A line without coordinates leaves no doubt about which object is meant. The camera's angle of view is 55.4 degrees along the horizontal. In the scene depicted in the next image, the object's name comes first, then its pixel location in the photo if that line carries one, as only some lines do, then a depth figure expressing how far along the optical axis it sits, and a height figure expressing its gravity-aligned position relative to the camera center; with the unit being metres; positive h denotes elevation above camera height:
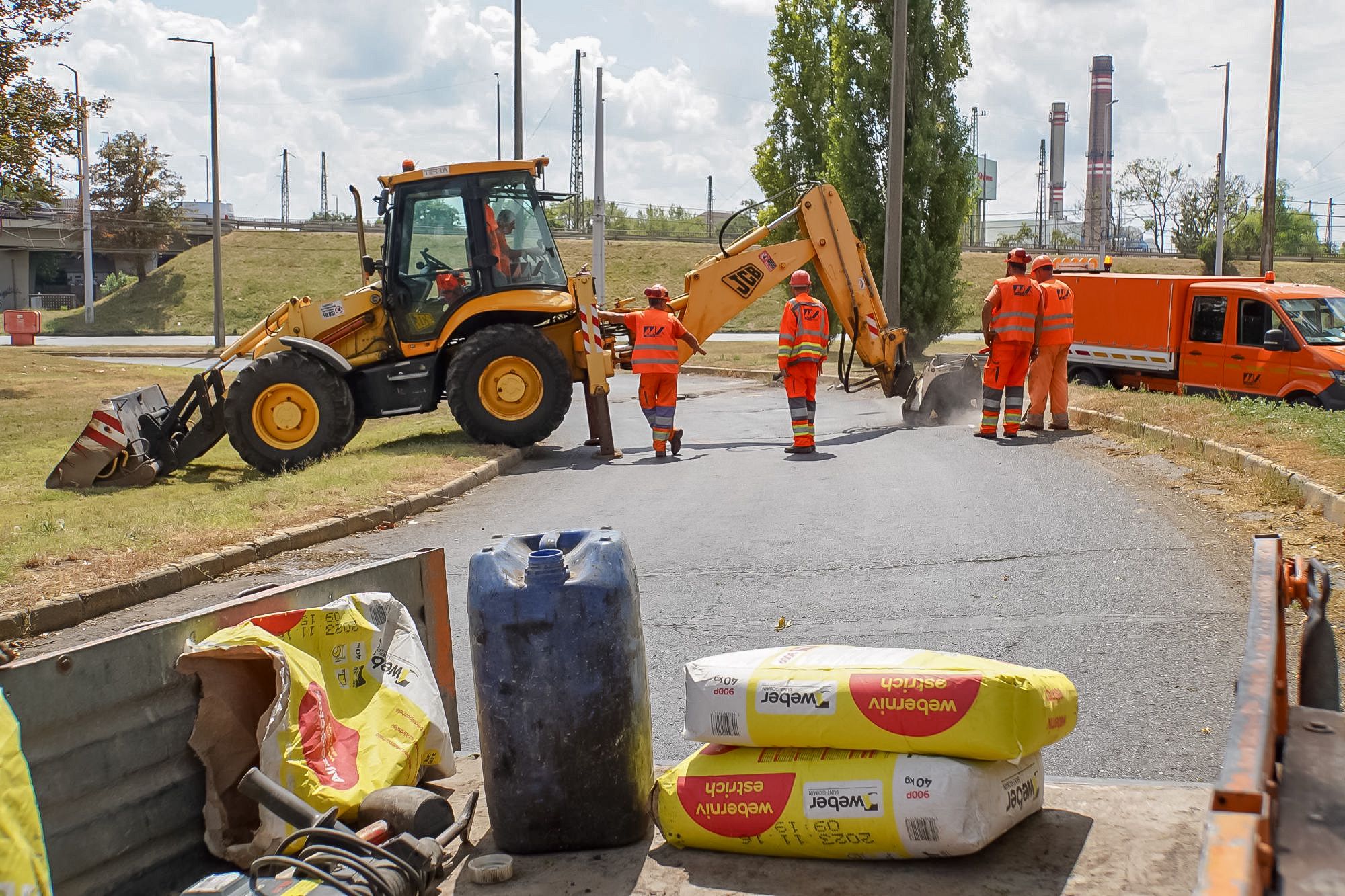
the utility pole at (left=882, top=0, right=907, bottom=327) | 22.44 +2.68
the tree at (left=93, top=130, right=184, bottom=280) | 60.41 +5.30
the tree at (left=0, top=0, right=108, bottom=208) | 21.39 +3.27
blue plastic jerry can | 3.94 -1.16
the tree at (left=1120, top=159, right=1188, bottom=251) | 71.88 +7.36
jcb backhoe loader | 13.68 -0.39
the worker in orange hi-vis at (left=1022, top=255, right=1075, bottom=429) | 14.34 -0.44
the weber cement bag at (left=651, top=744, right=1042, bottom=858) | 3.70 -1.44
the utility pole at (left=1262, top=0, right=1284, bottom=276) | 27.72 +3.83
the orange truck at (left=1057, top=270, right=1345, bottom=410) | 16.17 -0.16
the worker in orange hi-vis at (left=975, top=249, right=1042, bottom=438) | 14.26 -0.17
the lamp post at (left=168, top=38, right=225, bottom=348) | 35.12 +3.13
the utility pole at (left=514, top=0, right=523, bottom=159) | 25.77 +4.97
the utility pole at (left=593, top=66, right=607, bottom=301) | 28.73 +2.17
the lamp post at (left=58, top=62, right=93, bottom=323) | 50.24 +3.11
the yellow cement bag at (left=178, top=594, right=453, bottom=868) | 3.94 -1.31
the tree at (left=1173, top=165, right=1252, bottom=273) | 67.94 +6.02
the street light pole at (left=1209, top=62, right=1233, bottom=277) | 41.03 +3.19
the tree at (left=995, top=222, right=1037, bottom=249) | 78.51 +5.50
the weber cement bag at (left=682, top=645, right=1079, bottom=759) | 3.75 -1.15
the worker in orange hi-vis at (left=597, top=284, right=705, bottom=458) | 13.98 -0.51
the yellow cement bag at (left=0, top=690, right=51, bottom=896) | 2.52 -1.06
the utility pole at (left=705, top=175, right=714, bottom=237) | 79.16 +6.68
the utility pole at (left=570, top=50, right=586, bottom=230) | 64.75 +8.91
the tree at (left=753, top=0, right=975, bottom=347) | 29.19 +4.00
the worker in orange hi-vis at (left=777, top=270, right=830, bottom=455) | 14.05 -0.29
